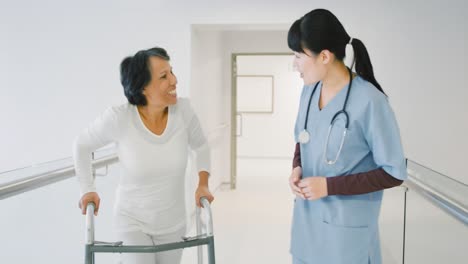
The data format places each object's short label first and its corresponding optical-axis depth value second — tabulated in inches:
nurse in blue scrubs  48.7
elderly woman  64.2
